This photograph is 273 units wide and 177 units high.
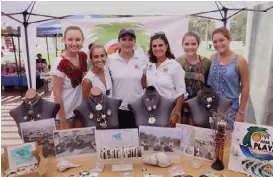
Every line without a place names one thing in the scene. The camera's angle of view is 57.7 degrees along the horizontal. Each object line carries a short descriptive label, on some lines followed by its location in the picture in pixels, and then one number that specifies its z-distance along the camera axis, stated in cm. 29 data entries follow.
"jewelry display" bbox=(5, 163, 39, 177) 122
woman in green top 190
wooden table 127
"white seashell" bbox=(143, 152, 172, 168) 131
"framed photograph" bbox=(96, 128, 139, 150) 138
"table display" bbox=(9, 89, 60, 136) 147
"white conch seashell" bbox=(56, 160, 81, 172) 130
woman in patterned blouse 179
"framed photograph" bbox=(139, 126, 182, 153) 141
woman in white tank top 179
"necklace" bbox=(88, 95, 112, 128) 149
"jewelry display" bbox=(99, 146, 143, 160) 132
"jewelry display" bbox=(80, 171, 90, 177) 125
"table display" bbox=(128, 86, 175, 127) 151
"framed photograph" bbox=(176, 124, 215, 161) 135
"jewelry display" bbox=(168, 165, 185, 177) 126
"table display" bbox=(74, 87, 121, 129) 149
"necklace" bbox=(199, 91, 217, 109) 149
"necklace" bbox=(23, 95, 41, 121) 146
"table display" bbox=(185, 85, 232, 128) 149
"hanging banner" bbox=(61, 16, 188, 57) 189
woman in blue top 178
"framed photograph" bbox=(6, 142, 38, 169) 125
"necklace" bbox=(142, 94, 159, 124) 151
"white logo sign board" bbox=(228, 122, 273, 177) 122
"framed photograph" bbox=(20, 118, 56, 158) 140
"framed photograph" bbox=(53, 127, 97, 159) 138
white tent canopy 176
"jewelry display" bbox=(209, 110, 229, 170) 128
